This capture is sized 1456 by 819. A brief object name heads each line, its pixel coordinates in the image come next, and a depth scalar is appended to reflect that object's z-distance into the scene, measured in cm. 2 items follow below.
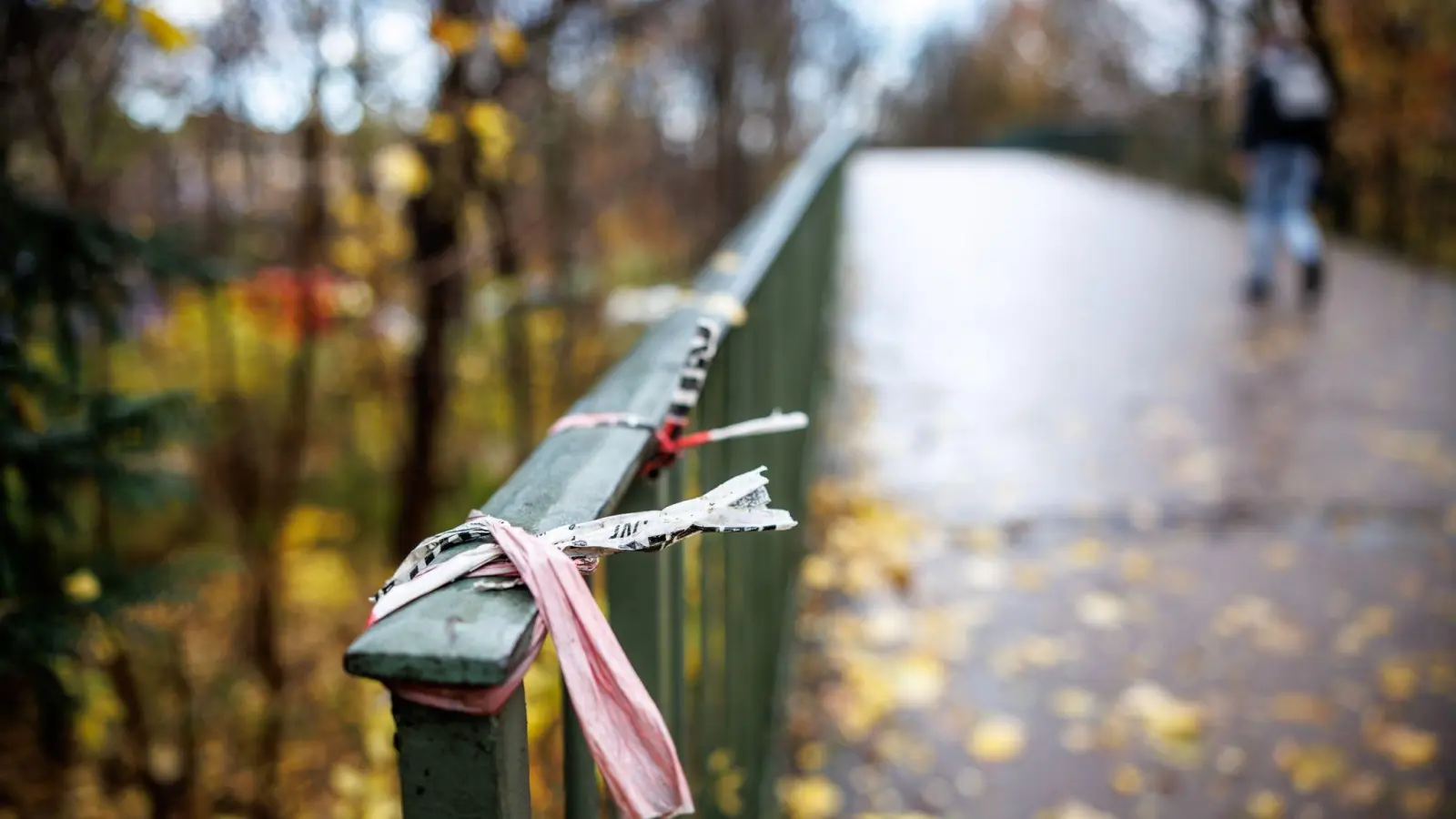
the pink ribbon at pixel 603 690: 91
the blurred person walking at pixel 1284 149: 774
